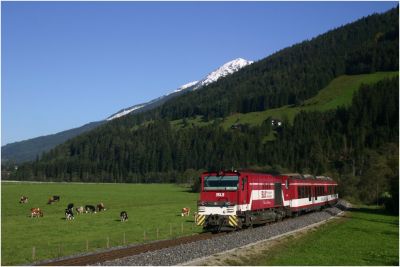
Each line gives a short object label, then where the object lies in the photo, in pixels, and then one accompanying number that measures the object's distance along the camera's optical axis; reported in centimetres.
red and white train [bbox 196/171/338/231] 3462
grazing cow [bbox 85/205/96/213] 6303
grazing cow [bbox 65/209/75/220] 5194
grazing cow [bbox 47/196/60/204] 7912
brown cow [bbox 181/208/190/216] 5611
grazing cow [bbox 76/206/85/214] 6166
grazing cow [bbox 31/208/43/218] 5389
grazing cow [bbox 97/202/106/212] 6531
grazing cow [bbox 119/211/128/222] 4988
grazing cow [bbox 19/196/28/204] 7697
